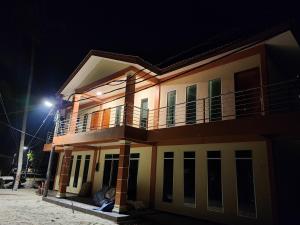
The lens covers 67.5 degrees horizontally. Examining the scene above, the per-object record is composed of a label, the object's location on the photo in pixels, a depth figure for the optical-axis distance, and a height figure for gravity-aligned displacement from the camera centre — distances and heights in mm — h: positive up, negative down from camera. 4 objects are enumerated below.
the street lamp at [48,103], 15736 +4282
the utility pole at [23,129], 17269 +2858
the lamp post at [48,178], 13609 -700
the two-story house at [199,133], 8023 +1536
